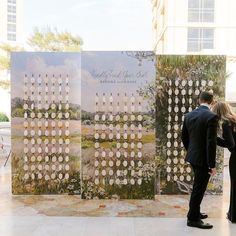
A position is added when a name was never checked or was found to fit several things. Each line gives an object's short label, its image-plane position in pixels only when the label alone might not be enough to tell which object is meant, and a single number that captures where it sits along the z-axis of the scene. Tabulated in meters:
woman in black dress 4.11
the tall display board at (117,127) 5.30
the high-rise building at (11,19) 65.25
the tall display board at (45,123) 5.49
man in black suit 3.98
